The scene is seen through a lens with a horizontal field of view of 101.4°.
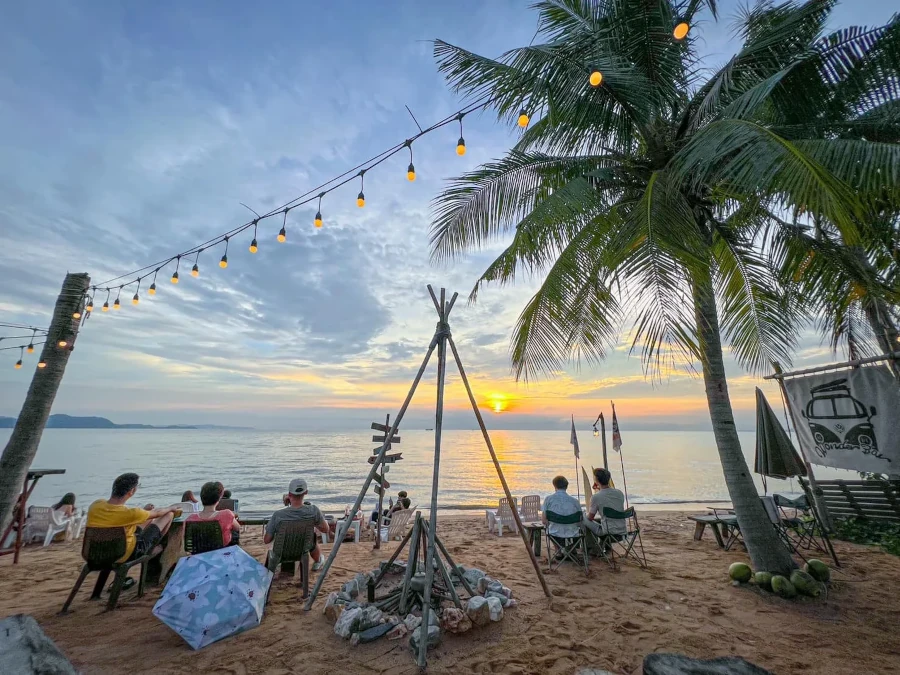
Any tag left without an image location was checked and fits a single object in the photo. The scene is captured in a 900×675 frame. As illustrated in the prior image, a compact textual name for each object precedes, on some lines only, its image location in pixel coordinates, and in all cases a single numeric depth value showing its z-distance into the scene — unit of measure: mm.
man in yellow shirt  4250
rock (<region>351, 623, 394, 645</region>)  3627
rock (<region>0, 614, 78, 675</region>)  2670
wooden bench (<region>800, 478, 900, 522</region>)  7043
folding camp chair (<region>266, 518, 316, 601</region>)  4812
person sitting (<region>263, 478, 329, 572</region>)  4852
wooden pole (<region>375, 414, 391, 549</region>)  7174
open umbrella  3551
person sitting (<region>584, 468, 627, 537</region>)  5992
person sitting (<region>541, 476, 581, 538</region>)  5820
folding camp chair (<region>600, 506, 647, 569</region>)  5805
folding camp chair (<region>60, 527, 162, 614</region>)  4250
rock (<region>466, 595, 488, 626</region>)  3832
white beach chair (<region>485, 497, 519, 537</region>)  8234
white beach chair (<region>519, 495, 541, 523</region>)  8609
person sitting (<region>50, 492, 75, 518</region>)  8102
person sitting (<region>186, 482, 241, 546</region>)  4570
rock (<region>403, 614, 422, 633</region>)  3778
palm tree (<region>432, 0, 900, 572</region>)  3736
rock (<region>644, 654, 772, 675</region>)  2604
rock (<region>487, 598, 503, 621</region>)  3898
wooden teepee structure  4068
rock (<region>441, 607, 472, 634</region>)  3719
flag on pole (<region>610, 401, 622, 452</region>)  9312
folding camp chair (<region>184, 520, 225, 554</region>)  4449
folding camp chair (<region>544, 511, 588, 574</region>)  5777
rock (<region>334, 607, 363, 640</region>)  3676
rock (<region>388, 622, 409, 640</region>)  3707
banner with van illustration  5441
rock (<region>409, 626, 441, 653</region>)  3482
